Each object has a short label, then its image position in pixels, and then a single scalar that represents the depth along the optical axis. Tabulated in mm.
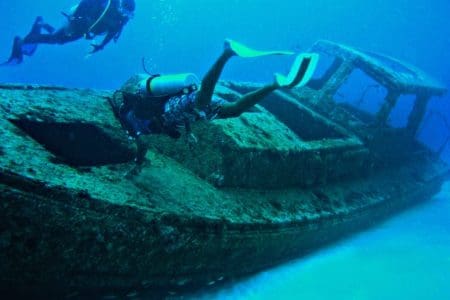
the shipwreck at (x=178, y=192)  2262
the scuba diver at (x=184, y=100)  2762
